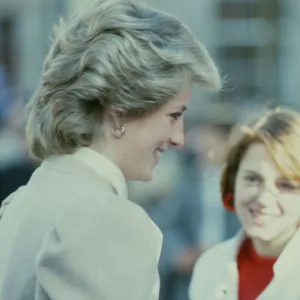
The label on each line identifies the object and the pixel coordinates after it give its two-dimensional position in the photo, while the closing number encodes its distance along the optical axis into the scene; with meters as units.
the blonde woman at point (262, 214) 4.54
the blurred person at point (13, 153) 9.78
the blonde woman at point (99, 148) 3.23
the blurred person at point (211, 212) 9.21
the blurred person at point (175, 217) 9.17
